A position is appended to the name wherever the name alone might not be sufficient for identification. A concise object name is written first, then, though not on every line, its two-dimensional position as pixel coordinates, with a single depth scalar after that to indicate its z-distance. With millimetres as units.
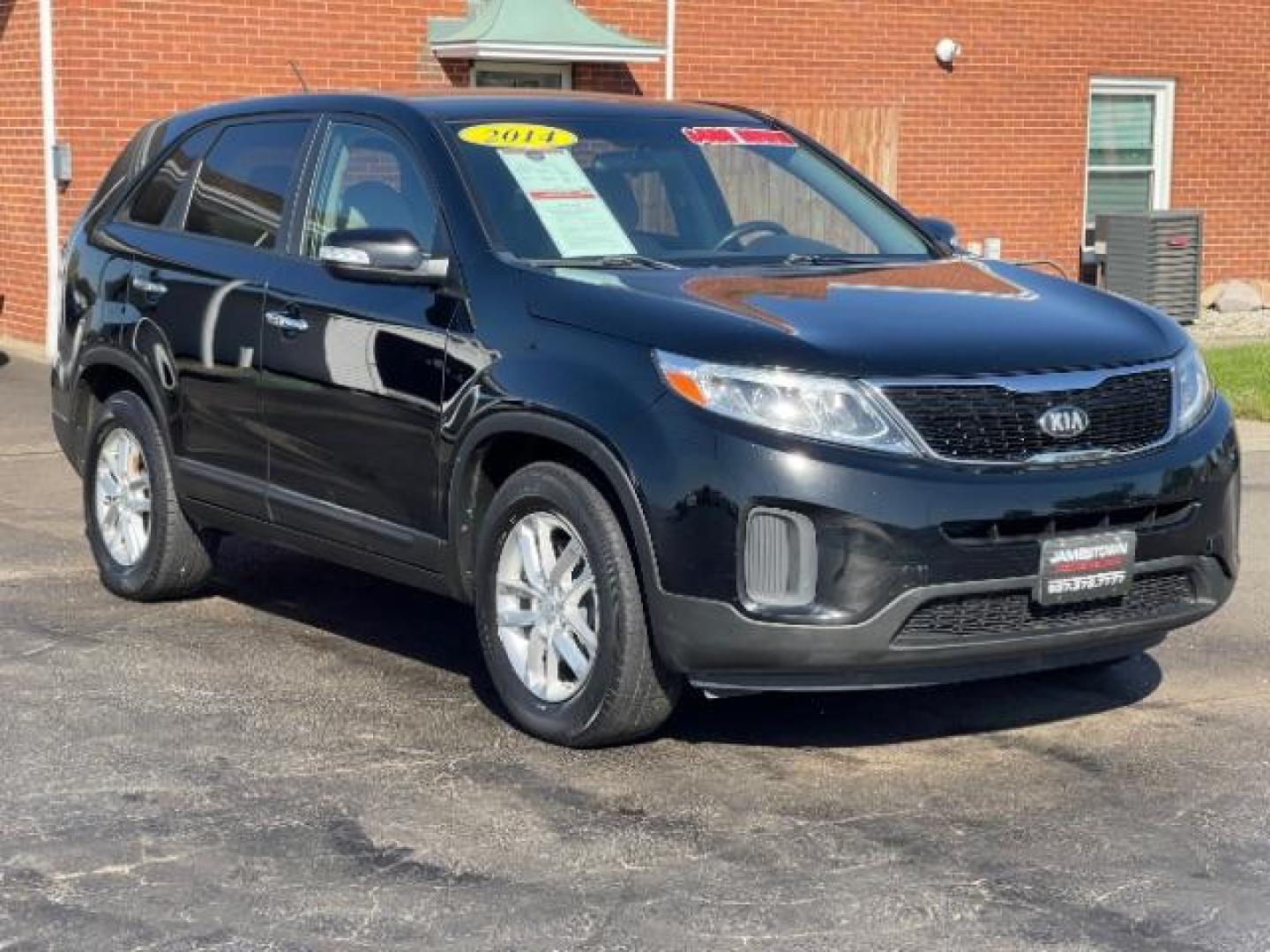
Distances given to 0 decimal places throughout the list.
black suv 5480
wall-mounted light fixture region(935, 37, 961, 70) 18359
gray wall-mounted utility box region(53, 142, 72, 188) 14484
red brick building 14664
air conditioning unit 18750
